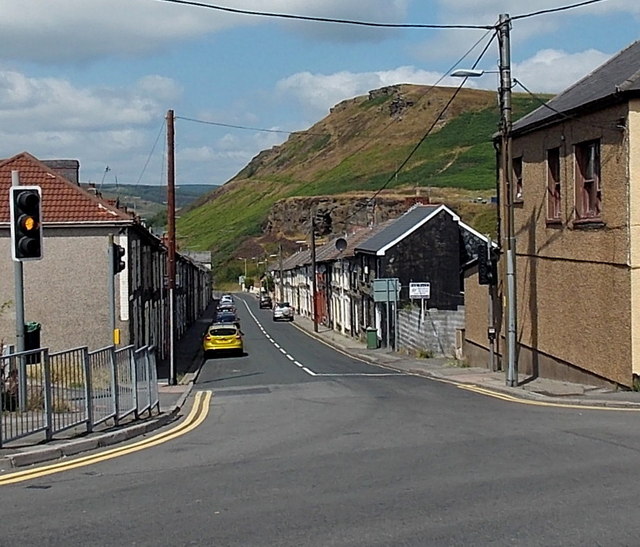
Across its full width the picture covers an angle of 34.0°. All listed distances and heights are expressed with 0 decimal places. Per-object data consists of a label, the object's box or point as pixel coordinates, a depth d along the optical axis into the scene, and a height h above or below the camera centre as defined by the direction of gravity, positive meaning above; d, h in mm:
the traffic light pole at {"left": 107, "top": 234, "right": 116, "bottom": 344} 22891 +124
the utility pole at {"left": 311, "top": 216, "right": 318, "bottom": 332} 64569 +550
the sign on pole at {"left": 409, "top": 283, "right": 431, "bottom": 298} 43000 -484
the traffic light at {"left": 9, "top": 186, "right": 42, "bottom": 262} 14523 +886
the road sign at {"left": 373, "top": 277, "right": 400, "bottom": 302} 46281 -478
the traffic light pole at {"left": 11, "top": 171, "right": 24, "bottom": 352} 15438 -299
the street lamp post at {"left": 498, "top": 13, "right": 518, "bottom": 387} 24406 +2379
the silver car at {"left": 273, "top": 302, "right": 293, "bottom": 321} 90094 -2793
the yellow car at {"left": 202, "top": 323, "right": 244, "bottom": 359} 47062 -2596
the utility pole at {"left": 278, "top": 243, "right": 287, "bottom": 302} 111325 -263
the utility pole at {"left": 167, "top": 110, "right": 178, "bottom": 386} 33250 +2023
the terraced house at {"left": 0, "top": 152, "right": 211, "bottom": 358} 33781 +585
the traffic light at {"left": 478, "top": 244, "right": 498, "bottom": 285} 28375 +293
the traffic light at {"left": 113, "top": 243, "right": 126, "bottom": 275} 23183 +569
